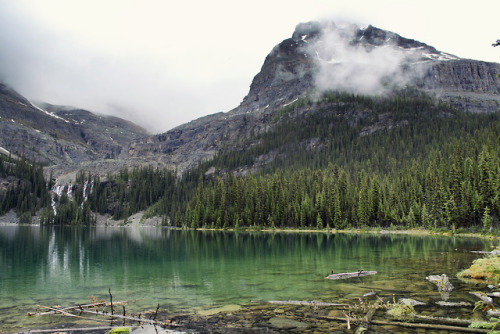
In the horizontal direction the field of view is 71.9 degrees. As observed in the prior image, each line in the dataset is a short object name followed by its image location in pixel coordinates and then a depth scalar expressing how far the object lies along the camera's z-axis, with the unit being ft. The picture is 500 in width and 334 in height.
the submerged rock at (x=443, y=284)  72.84
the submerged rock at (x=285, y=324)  51.89
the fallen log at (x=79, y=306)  61.99
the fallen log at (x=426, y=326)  44.84
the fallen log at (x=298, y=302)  63.10
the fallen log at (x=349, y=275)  93.74
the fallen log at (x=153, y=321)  54.45
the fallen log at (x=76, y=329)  51.30
